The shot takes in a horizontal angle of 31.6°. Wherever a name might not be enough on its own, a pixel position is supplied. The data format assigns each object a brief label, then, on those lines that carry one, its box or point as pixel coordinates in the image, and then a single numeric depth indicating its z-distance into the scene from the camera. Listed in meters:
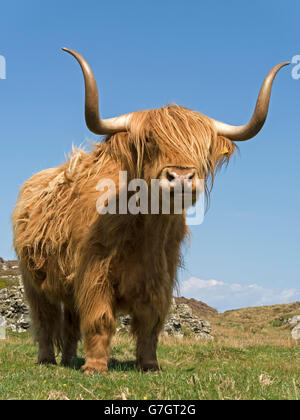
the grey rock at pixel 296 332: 15.62
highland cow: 5.09
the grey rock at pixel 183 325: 13.73
